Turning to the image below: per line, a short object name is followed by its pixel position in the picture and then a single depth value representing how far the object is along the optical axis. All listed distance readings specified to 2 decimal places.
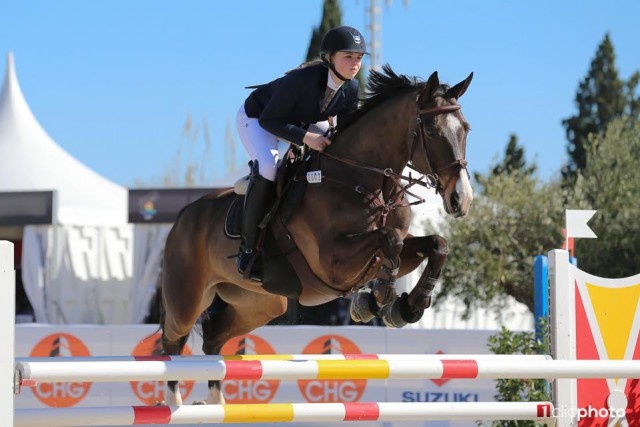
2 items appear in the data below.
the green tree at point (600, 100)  52.87
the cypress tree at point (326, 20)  53.09
